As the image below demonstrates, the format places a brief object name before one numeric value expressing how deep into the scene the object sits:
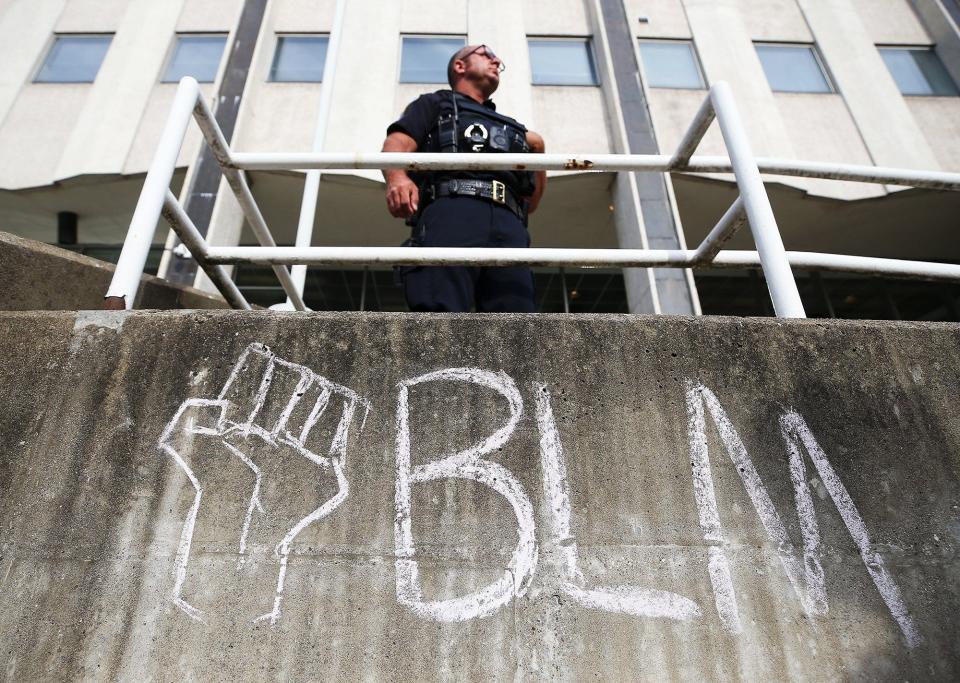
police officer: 2.32
